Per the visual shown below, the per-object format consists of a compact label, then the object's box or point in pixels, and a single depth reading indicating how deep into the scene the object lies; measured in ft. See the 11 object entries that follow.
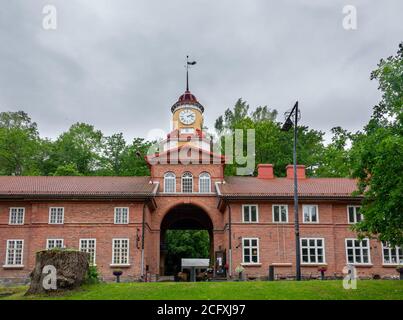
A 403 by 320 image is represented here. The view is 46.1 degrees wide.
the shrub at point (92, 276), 63.31
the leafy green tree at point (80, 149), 186.70
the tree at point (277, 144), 168.66
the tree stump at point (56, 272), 57.26
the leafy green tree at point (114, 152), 190.08
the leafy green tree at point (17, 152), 177.78
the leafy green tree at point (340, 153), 61.00
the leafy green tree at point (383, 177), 50.60
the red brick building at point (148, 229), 108.17
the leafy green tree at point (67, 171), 165.78
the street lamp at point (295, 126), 69.16
